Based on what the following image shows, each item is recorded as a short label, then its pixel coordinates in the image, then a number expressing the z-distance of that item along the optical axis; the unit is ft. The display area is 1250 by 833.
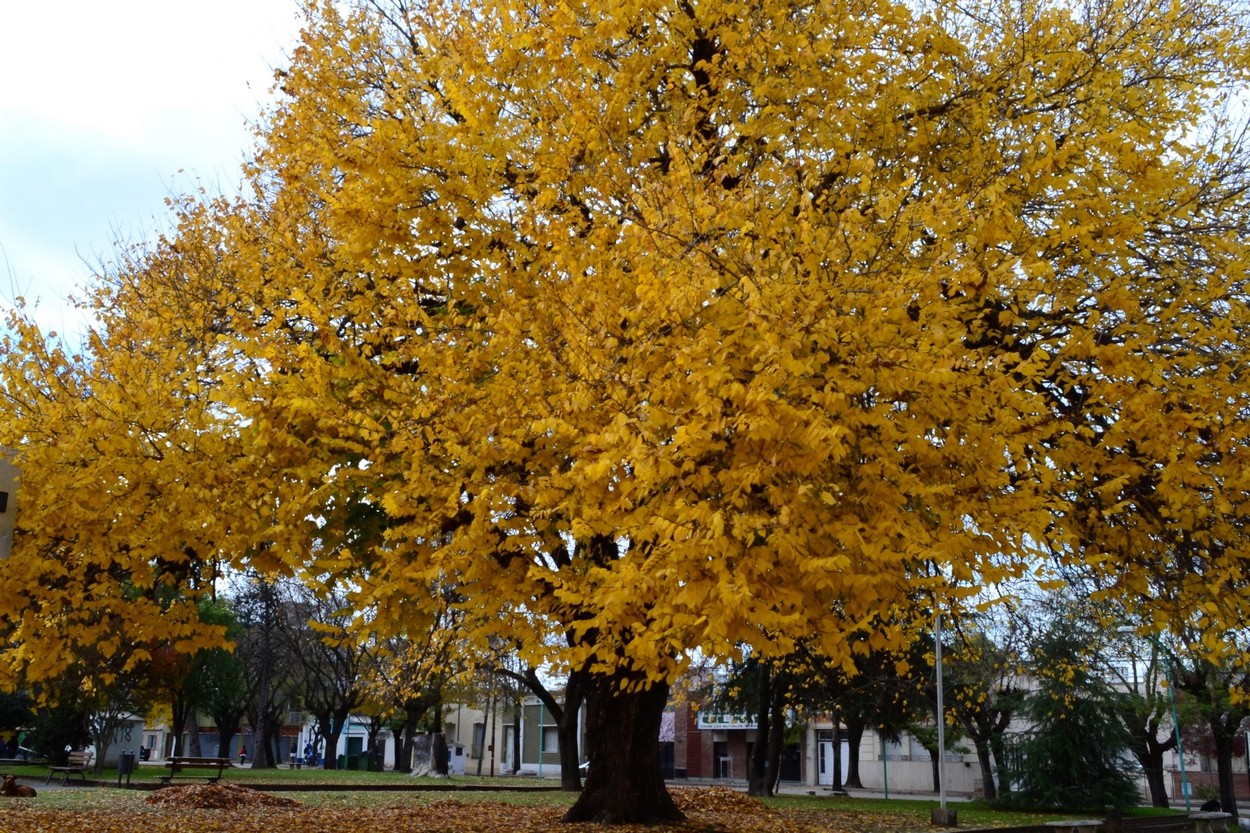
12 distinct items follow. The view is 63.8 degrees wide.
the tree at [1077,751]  84.94
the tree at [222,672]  116.26
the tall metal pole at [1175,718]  83.87
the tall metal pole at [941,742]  57.26
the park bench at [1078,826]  46.65
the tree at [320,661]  132.98
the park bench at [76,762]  80.59
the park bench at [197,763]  82.94
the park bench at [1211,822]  55.67
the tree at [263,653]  135.33
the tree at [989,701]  85.71
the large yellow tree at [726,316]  18.93
